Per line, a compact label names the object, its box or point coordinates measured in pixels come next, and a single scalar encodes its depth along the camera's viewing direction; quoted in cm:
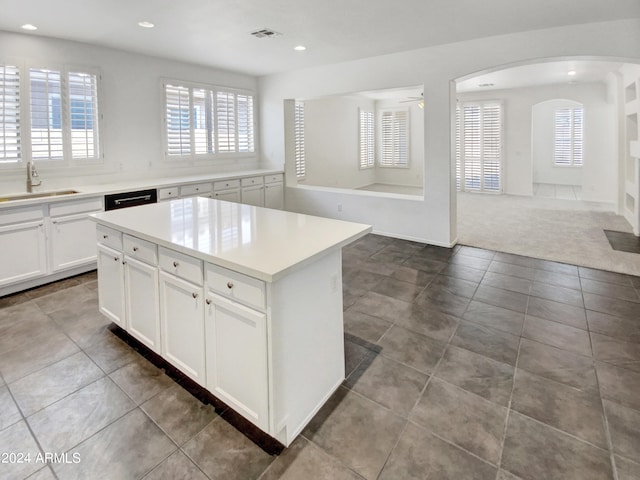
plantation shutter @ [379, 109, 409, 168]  1081
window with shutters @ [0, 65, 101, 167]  386
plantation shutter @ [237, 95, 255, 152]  649
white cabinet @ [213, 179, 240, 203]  545
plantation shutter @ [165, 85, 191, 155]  535
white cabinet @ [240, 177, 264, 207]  592
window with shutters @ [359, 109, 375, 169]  1035
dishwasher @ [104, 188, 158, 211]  418
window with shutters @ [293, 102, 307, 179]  764
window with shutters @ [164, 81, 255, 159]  542
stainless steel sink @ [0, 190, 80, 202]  388
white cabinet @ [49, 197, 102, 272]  383
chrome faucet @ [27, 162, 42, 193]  402
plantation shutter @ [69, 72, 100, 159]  432
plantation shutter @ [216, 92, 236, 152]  608
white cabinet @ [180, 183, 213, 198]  498
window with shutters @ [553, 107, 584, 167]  1015
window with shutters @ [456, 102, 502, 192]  943
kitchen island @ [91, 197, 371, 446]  168
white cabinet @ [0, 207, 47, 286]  352
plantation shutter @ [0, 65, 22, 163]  380
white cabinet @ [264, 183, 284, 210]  639
